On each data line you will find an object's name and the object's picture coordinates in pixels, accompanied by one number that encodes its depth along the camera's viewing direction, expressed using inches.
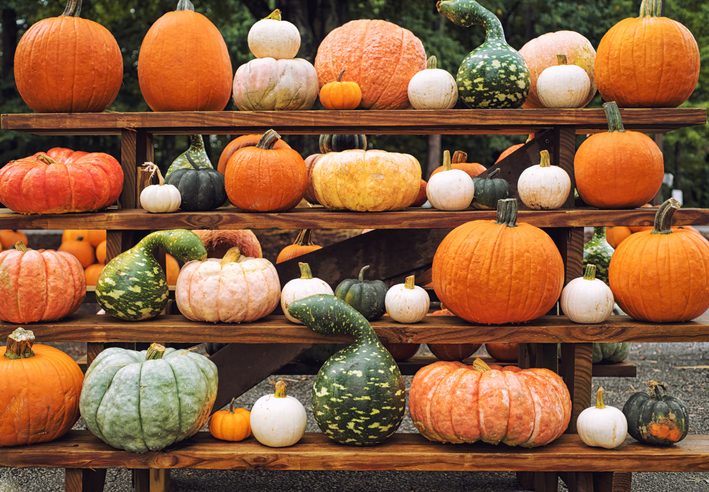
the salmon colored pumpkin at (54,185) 136.7
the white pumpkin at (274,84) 143.9
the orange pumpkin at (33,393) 123.6
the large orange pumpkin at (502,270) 130.3
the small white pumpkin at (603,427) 125.3
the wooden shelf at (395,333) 133.8
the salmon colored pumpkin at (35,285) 134.3
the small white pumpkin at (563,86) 144.6
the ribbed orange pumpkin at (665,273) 132.4
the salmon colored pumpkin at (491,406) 121.9
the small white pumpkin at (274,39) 145.4
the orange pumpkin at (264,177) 139.7
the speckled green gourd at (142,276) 137.5
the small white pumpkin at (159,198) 139.9
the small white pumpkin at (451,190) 143.8
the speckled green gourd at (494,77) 144.5
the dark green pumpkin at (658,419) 127.1
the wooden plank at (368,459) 122.7
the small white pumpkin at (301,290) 139.1
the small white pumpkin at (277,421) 125.1
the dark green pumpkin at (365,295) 139.3
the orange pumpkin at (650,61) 140.6
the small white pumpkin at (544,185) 140.6
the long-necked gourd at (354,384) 125.0
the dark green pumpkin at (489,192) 146.9
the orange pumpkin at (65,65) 143.3
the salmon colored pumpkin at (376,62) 150.1
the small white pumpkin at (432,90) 144.2
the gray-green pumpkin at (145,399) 120.3
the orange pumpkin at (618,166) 138.2
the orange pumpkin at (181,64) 146.2
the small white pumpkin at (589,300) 134.8
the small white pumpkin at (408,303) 137.6
